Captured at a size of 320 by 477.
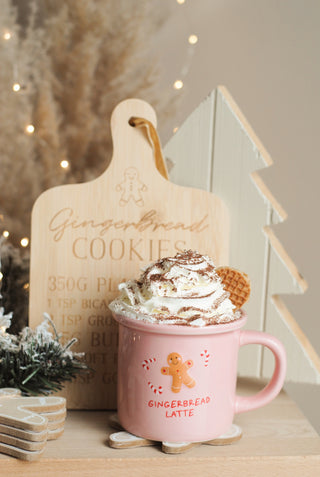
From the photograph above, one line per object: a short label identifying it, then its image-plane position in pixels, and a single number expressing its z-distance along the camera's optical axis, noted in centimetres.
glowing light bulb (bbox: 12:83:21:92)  92
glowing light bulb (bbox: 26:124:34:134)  94
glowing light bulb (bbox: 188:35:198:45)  96
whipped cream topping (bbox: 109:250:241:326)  71
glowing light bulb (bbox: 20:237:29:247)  92
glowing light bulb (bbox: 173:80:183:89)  97
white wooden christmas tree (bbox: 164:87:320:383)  84
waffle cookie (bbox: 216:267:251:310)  76
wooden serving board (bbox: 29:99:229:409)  80
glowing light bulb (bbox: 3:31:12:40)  93
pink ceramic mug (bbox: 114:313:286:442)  71
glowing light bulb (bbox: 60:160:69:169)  94
